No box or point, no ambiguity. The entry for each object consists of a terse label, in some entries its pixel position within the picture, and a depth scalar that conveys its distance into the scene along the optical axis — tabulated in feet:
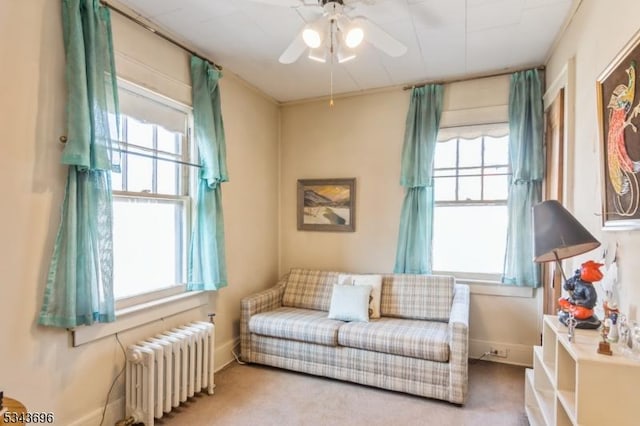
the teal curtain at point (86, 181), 6.11
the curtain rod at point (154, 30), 7.14
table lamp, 5.41
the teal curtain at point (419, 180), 11.27
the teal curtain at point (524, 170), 10.03
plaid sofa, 8.36
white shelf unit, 4.32
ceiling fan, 6.17
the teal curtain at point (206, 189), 9.28
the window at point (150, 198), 7.66
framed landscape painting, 12.64
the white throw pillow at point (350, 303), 10.05
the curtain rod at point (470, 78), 10.38
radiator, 7.15
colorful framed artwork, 4.49
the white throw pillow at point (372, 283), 10.45
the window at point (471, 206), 10.99
